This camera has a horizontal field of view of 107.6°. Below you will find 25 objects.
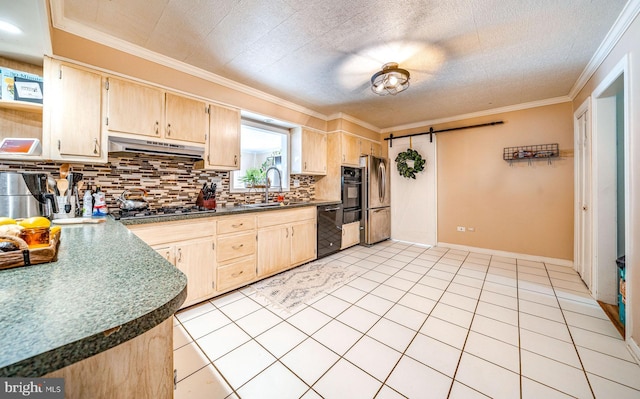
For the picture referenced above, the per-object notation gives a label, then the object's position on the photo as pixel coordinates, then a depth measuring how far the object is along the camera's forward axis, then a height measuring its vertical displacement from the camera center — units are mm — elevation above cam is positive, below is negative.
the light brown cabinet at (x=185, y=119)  2379 +862
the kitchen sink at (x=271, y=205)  3040 -75
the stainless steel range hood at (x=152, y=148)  2051 +496
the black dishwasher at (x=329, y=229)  3672 -485
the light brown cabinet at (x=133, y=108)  2068 +855
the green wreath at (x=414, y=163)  4582 +724
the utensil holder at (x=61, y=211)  1792 -85
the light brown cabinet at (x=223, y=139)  2691 +717
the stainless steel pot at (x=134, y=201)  2146 -11
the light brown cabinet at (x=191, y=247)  2023 -447
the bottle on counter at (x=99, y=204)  2014 -36
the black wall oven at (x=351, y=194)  4164 +95
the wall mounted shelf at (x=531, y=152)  3471 +719
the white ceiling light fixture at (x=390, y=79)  2539 +1346
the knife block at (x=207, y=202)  2633 -33
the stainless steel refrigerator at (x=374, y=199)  4457 +5
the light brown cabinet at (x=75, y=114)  1859 +702
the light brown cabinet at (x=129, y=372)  475 -393
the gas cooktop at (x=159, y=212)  2023 -116
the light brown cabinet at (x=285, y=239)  2875 -537
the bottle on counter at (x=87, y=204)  1922 -34
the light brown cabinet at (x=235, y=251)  2459 -572
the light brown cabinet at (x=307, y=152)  3885 +820
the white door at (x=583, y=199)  2676 -2
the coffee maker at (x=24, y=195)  1463 +31
